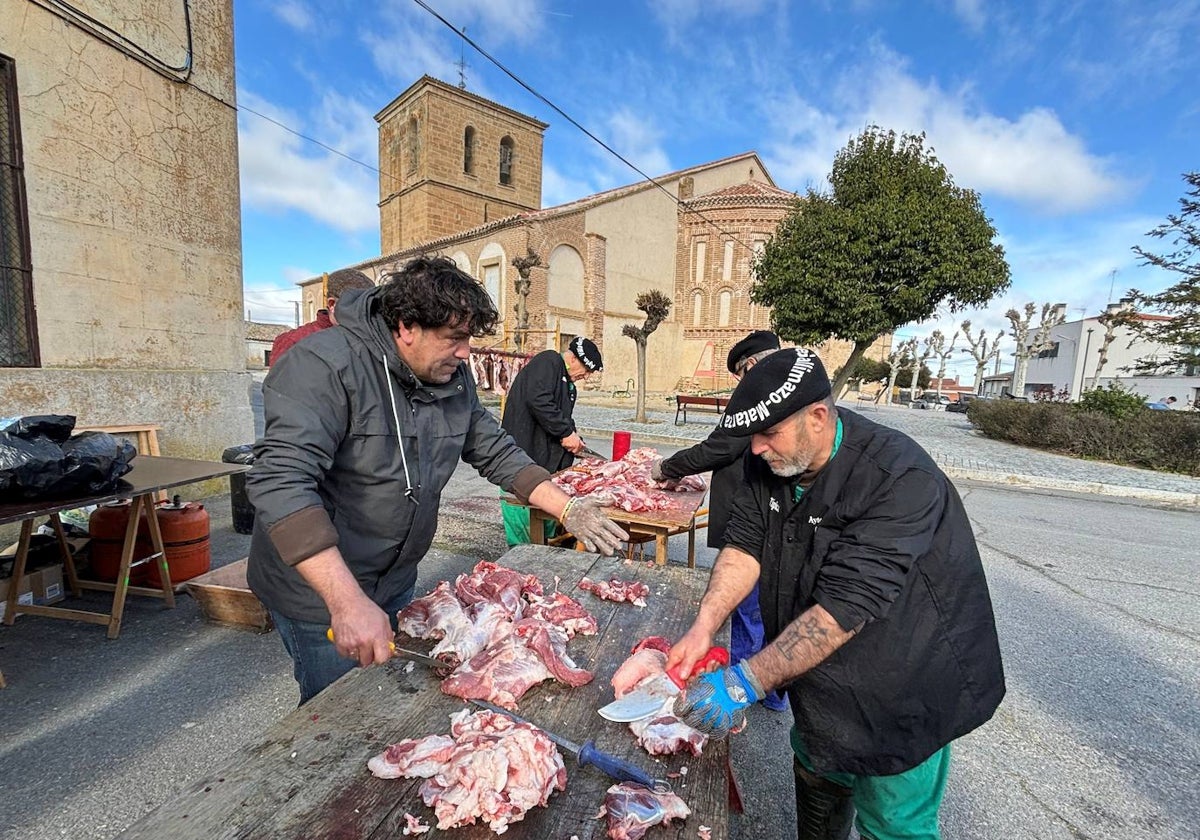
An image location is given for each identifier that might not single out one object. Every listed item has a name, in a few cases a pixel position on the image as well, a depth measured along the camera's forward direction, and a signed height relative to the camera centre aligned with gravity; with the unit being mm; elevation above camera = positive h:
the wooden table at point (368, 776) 1249 -1054
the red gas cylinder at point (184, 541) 4348 -1541
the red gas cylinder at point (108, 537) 4215 -1483
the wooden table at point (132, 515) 3047 -1140
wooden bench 17562 -1110
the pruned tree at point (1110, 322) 15560 +1973
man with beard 1587 -705
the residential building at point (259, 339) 50500 +784
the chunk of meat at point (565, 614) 2203 -1019
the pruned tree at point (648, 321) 16672 +1346
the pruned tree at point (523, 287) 19281 +2585
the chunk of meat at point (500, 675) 1721 -1011
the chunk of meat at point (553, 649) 1847 -1007
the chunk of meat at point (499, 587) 2334 -999
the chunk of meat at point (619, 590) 2498 -1030
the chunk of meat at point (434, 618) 2045 -984
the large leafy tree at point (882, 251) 12273 +2863
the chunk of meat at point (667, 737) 1546 -1037
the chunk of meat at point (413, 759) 1396 -1032
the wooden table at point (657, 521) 3635 -1032
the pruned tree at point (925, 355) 58494 +2545
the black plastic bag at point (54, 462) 3021 -702
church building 25422 +6592
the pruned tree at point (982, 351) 47594 +2634
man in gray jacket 1617 -350
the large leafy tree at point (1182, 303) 14328 +2307
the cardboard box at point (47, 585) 3875 -1743
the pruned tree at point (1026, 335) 32625 +2895
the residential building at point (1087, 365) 40594 +1872
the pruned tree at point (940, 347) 58344 +3356
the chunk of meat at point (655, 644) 2035 -1025
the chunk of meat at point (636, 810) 1257 -1036
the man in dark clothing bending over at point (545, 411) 4340 -396
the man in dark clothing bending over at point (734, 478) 3357 -679
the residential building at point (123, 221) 4973 +1208
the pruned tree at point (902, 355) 42688 +1961
